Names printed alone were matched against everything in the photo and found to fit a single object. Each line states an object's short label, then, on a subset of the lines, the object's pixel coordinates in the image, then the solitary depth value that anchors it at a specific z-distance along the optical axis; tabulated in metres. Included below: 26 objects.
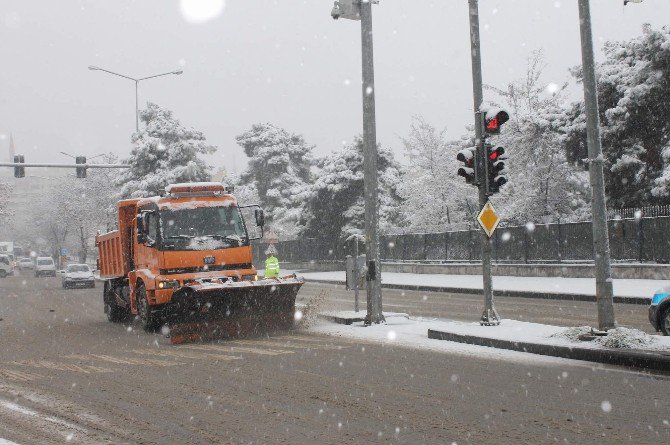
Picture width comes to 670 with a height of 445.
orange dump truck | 15.09
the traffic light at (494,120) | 14.34
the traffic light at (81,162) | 35.91
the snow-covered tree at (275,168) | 75.40
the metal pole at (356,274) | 18.08
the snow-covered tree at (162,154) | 61.69
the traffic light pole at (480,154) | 14.65
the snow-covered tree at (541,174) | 42.00
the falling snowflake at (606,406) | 7.78
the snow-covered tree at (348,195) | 53.00
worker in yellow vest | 29.58
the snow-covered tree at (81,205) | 85.25
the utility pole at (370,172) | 16.56
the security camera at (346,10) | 16.52
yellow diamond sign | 14.71
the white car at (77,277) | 42.59
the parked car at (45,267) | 69.38
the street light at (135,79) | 44.47
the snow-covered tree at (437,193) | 52.00
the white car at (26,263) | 94.00
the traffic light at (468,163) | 14.77
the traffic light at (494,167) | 14.48
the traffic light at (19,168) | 34.62
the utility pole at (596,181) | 12.02
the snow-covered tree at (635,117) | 33.47
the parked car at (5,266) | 66.50
